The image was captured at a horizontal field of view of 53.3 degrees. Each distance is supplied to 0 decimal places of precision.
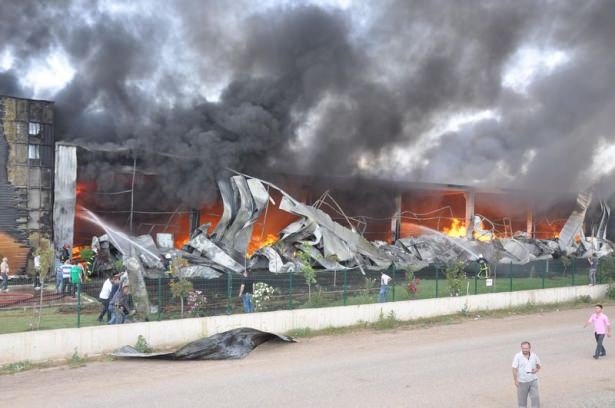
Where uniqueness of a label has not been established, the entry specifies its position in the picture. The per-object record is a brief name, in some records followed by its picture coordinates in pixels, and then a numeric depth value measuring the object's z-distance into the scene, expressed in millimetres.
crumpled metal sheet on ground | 10984
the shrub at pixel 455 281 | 17297
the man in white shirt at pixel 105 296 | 12736
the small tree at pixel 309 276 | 15238
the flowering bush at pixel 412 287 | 16516
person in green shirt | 17153
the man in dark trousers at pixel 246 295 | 13516
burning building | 22922
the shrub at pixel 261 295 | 13875
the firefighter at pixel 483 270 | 20922
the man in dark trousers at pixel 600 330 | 10844
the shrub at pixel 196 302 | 12938
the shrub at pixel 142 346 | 11539
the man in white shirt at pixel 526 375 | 7008
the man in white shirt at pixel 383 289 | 16030
